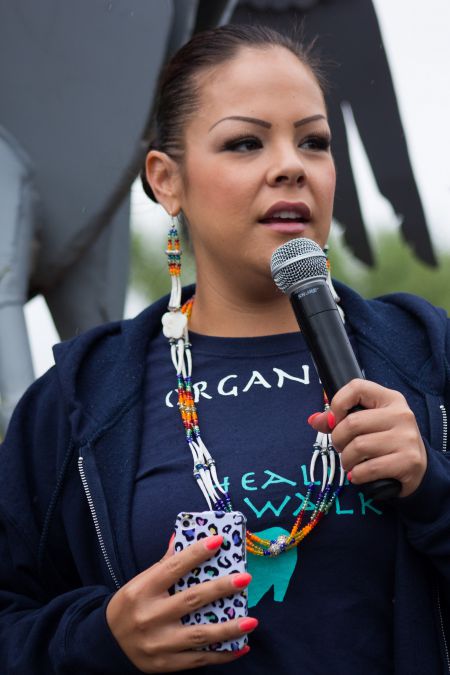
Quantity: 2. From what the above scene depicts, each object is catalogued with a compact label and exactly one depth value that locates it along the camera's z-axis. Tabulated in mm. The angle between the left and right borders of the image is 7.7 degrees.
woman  2734
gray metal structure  3420
